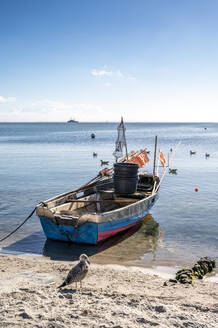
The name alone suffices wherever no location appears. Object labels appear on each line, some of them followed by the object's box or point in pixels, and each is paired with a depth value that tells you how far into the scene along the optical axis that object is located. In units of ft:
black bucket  44.06
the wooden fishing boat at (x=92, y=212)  35.29
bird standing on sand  23.32
